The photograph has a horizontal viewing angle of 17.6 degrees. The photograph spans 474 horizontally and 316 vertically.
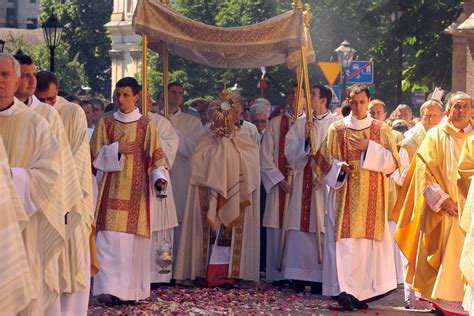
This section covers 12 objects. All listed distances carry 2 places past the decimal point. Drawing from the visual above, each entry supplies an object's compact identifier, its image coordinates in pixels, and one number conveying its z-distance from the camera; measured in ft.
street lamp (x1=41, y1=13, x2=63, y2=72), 82.89
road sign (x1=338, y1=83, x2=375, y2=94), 103.79
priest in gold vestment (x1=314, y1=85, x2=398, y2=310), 45.16
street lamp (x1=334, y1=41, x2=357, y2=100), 122.66
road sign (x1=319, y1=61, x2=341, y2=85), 101.76
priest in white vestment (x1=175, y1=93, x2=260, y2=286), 51.55
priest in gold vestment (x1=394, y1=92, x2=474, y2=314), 39.11
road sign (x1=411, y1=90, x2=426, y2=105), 125.39
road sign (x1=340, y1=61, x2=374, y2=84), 102.17
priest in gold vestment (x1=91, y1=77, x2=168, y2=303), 45.60
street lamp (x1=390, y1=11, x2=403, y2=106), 89.04
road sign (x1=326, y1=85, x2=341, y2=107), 104.63
